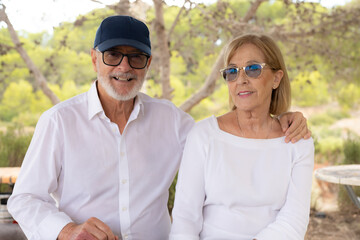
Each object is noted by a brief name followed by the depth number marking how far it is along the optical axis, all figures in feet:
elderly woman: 5.36
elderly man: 5.79
